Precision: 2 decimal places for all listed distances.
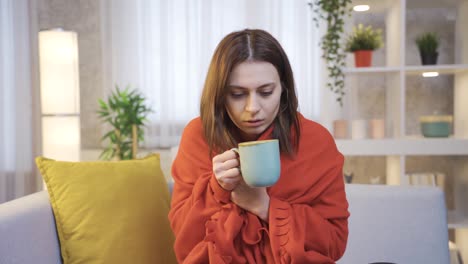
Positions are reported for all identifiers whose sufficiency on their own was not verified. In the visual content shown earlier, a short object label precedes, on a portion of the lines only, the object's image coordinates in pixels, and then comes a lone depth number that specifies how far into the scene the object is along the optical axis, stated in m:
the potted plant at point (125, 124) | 3.34
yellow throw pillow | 1.38
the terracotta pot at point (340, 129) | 2.83
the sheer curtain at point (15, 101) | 3.40
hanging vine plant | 2.76
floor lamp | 2.77
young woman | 1.08
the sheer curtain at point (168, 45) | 3.65
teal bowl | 2.69
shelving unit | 2.68
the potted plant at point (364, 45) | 2.80
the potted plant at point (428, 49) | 2.77
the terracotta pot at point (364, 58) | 2.80
